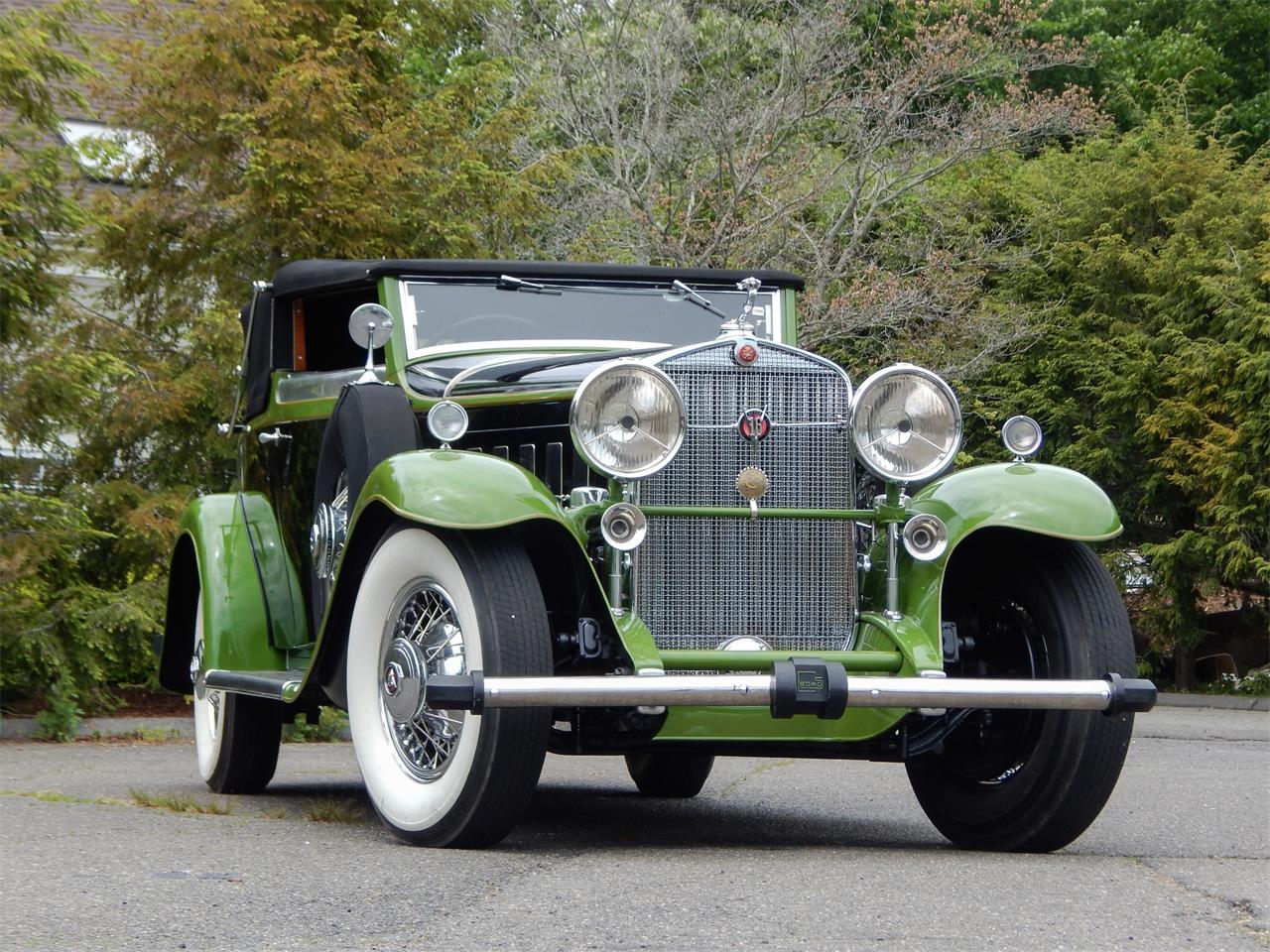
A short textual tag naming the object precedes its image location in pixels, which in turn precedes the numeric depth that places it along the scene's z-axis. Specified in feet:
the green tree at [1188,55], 86.63
